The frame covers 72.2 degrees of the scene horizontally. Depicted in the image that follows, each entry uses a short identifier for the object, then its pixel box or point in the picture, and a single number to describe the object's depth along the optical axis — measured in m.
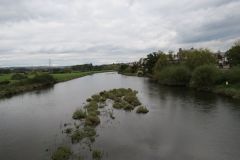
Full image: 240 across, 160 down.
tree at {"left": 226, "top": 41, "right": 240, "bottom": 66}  40.59
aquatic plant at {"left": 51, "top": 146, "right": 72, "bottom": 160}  9.65
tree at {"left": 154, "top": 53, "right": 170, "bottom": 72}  47.71
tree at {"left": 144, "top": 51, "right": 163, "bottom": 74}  57.66
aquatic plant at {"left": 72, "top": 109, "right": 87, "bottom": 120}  16.46
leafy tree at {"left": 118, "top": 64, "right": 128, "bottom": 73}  89.07
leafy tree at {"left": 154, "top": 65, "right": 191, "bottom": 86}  35.77
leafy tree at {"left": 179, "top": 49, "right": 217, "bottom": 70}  38.58
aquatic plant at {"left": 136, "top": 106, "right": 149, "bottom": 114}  17.88
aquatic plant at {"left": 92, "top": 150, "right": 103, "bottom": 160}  9.76
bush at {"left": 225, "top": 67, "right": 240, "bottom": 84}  28.10
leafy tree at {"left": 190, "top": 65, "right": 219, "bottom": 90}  29.29
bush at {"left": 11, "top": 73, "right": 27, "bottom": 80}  47.90
